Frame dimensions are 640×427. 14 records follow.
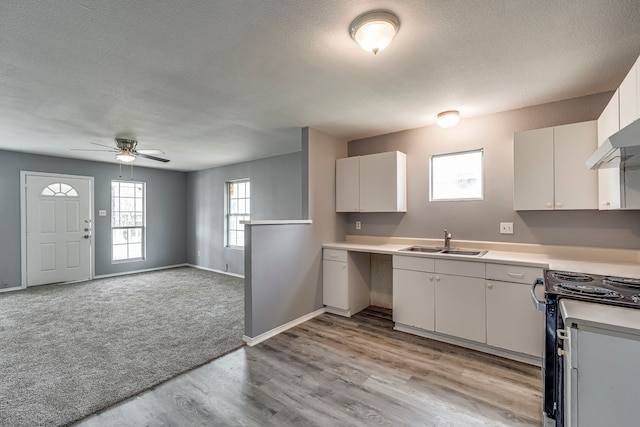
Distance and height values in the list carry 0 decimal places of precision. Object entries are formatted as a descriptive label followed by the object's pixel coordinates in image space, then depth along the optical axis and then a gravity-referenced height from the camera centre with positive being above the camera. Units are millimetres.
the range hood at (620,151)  1245 +314
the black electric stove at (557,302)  1422 -425
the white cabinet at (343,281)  3596 -832
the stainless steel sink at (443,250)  3040 -394
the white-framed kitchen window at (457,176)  3283 +448
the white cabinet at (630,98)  1651 +690
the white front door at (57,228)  5168 -245
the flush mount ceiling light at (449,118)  3002 +992
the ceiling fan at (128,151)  4123 +895
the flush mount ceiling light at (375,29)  1594 +1043
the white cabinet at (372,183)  3553 +401
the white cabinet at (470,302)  2475 -822
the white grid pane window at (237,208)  6266 +148
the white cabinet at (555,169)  2457 +403
